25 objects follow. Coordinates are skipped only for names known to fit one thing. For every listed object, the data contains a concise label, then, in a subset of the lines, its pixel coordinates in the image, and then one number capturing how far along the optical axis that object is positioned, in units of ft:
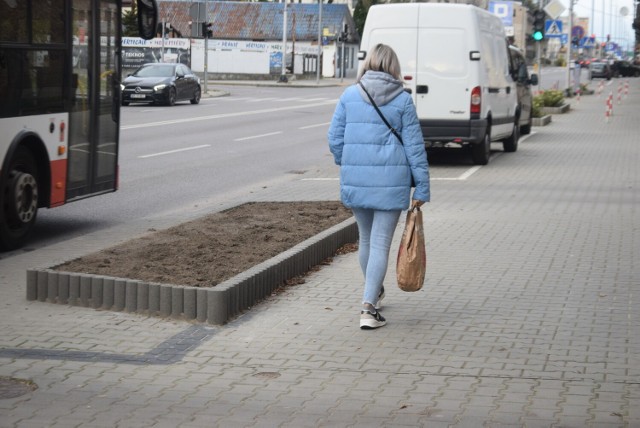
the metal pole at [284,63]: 238.97
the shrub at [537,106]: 113.60
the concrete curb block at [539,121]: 109.81
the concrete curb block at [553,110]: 131.34
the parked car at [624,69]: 370.59
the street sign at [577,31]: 202.28
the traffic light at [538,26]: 124.36
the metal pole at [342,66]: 295.07
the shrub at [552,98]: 133.18
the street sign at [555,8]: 138.82
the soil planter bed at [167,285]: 26.00
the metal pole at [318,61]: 242.95
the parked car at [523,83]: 81.02
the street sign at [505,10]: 160.66
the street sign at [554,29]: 144.65
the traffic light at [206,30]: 169.48
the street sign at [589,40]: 308.69
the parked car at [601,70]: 333.83
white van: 63.87
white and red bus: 35.78
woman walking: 25.26
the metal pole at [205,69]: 170.05
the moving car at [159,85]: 133.59
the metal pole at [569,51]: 161.83
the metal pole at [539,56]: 142.31
